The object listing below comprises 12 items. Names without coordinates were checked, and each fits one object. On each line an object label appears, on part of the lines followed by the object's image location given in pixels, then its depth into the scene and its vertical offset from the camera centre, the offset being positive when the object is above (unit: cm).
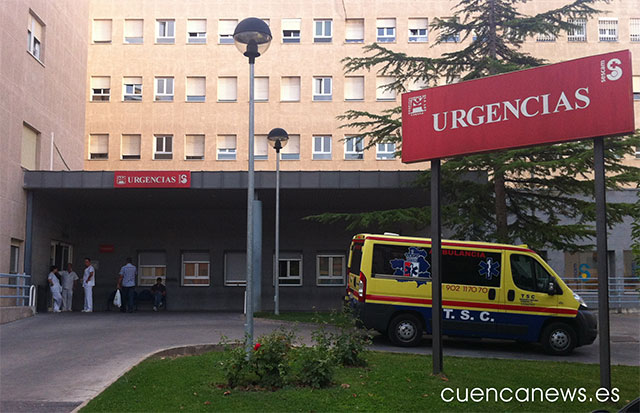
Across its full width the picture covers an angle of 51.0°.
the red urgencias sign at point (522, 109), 867 +204
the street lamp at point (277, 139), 2191 +370
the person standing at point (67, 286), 2444 -130
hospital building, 2228 +548
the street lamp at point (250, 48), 990 +313
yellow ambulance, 1405 -88
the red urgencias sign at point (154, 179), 2212 +238
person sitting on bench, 2731 -168
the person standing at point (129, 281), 2384 -107
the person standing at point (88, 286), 2338 -123
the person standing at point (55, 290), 2262 -134
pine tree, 1714 +221
